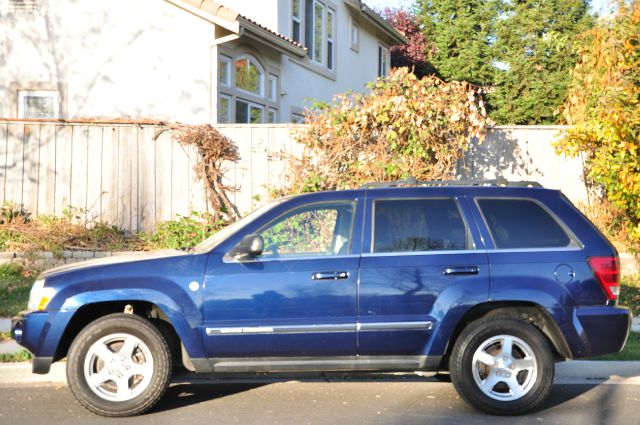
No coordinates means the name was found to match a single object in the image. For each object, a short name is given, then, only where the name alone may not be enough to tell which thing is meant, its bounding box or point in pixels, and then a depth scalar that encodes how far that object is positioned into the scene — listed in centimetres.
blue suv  637
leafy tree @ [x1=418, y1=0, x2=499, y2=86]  3522
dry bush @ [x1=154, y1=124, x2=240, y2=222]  1381
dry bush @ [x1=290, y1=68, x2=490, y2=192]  1293
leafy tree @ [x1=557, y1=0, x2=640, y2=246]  1184
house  1670
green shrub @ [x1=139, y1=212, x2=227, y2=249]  1352
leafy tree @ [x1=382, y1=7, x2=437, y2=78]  3572
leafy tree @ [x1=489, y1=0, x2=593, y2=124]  3269
